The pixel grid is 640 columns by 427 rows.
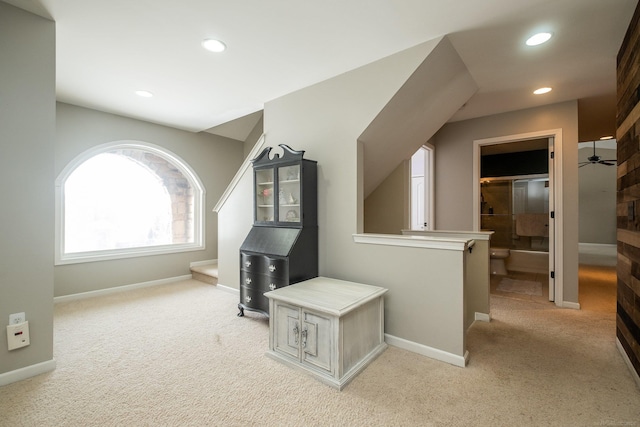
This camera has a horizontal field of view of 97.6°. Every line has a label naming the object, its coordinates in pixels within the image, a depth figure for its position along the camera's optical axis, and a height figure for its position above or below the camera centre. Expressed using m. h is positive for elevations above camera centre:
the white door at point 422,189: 4.41 +0.44
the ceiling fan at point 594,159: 6.65 +1.33
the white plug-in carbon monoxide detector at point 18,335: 1.86 -0.81
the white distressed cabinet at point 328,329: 1.88 -0.84
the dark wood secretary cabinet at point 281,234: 2.71 -0.20
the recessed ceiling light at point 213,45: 2.30 +1.43
